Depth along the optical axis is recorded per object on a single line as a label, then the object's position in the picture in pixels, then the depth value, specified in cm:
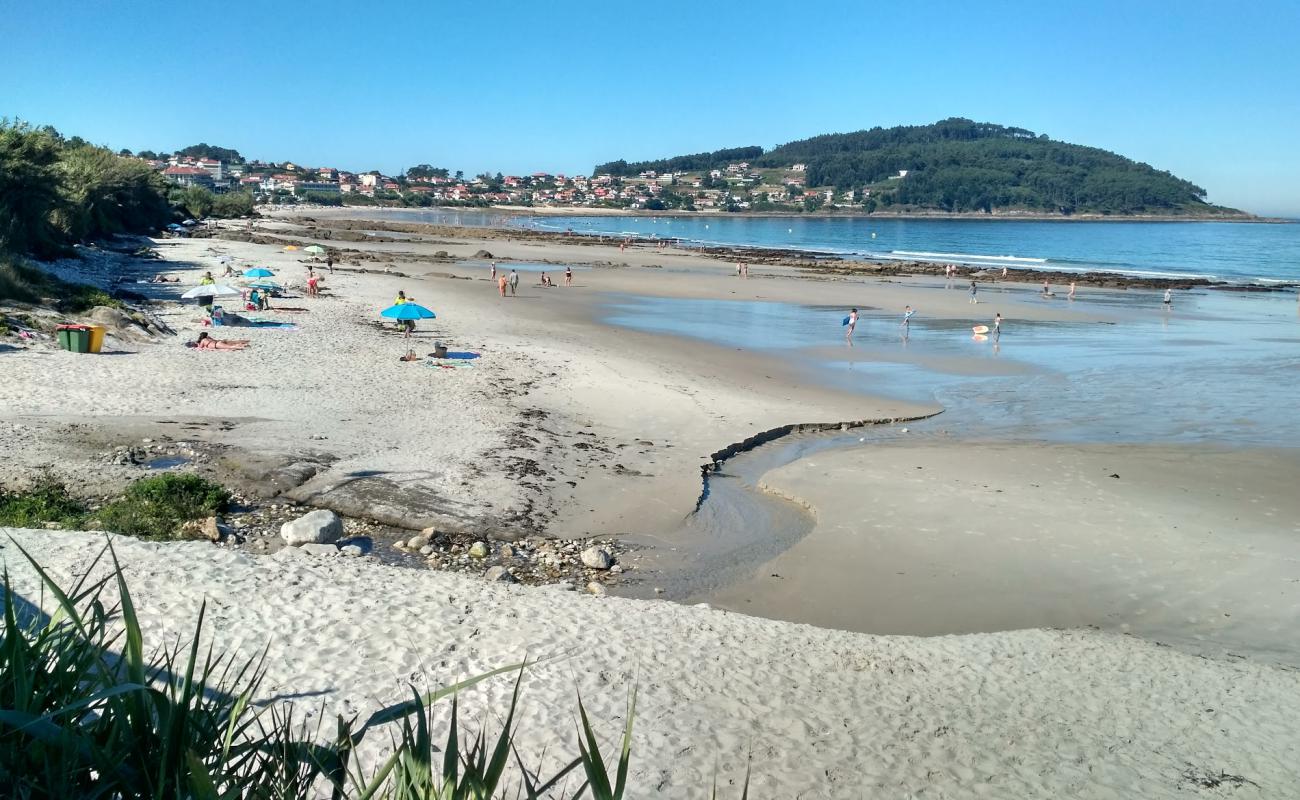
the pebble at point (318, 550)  998
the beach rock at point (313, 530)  1030
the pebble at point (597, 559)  1059
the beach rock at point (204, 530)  1007
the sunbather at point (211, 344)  2036
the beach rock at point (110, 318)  2008
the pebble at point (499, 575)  986
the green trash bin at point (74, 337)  1772
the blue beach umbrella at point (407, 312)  2136
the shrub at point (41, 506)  966
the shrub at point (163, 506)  999
